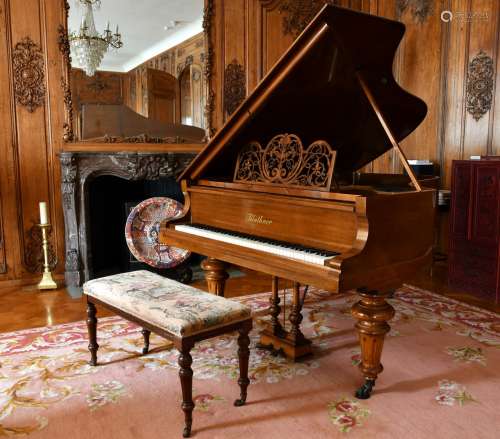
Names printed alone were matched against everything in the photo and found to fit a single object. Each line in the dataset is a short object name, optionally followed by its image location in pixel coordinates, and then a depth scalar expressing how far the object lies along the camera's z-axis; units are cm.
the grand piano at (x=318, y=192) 206
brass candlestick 409
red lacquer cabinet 377
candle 395
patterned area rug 203
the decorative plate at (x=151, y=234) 429
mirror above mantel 422
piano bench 193
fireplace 414
